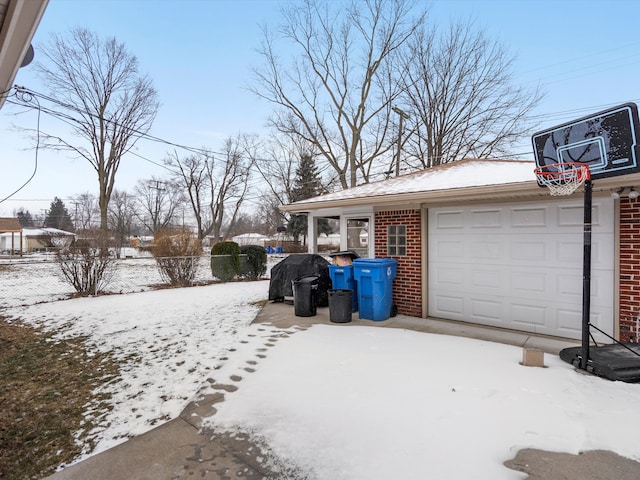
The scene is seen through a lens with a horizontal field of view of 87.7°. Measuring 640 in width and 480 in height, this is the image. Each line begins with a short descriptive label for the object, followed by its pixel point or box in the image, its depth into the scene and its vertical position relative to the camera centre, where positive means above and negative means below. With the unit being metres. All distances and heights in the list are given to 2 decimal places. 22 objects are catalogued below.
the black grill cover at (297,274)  7.67 -0.77
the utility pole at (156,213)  45.34 +3.91
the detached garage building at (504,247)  4.69 -0.10
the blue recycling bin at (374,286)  6.26 -0.86
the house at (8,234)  29.21 +0.76
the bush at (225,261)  12.57 -0.75
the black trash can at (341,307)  6.21 -1.23
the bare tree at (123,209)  43.59 +4.47
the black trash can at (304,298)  6.79 -1.16
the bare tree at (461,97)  18.66 +8.47
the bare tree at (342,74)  20.12 +10.92
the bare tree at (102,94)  18.92 +9.04
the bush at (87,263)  9.06 -0.62
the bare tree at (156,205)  45.19 +5.02
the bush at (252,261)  13.12 -0.78
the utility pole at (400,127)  16.59 +5.89
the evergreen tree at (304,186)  29.89 +5.06
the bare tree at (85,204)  44.50 +5.19
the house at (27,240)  34.09 +0.12
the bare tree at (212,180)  33.34 +6.38
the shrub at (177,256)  11.31 -0.50
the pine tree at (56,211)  59.25 +6.11
